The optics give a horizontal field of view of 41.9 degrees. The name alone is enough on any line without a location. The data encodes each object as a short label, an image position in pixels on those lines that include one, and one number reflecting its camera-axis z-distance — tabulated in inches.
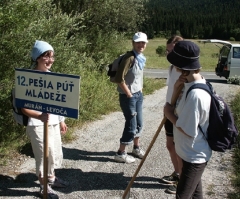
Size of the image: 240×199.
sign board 107.2
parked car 606.2
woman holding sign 128.0
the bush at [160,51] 1510.8
